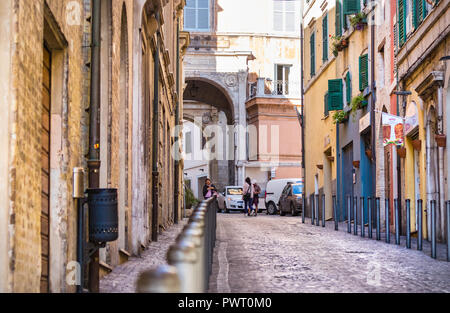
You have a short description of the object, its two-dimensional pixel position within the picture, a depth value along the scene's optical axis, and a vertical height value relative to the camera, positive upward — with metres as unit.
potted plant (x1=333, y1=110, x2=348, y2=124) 28.92 +2.89
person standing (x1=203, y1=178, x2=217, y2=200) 32.16 +0.50
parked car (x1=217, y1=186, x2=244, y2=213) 47.22 +0.30
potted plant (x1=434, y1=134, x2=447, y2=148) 16.98 +1.23
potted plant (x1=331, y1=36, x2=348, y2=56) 28.59 +5.31
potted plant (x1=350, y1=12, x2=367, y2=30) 25.95 +5.48
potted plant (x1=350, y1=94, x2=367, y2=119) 25.99 +3.03
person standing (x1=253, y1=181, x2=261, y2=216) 36.97 +0.40
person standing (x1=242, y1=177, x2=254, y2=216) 36.01 +0.35
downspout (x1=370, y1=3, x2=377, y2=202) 24.09 +2.72
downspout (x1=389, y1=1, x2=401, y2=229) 21.57 +1.07
